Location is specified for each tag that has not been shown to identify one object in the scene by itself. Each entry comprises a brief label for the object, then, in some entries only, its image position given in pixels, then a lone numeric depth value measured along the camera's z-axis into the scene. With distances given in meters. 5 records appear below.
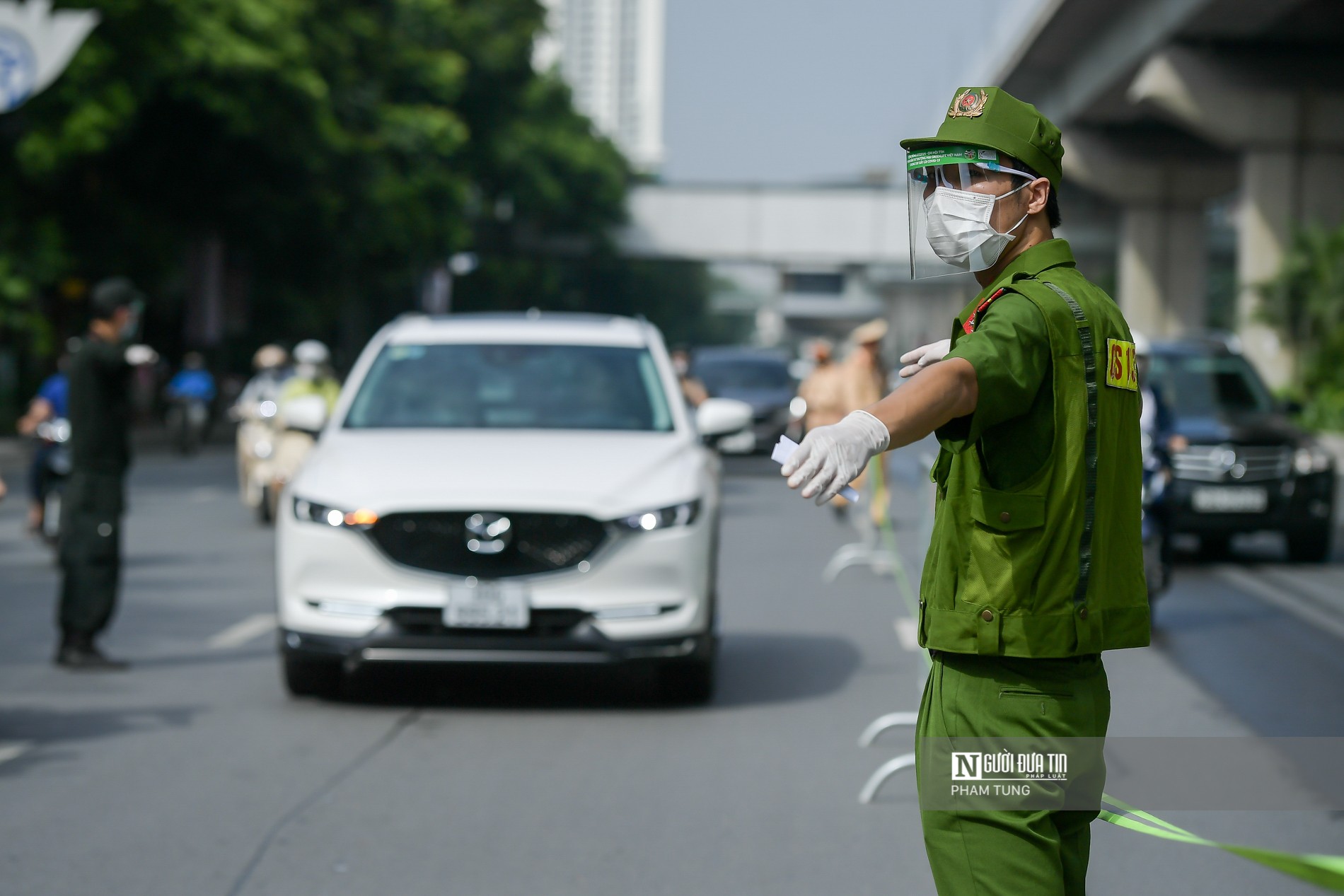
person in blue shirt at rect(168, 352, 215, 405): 32.09
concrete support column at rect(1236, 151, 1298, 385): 33.47
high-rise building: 58.75
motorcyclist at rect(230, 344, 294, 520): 18.61
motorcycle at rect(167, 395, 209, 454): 31.53
